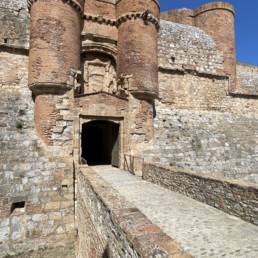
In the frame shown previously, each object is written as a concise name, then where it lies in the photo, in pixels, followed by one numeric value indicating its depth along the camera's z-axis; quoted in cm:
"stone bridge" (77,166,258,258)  329
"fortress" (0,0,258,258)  708
